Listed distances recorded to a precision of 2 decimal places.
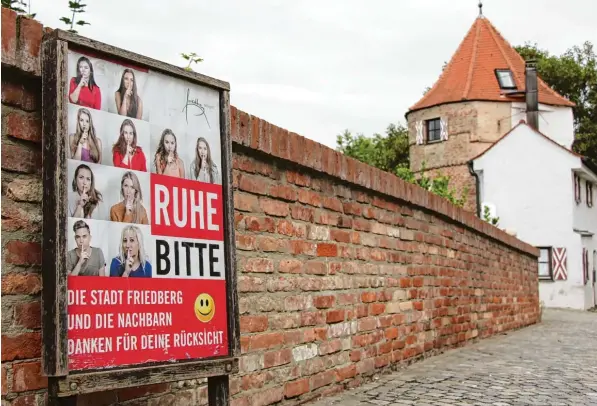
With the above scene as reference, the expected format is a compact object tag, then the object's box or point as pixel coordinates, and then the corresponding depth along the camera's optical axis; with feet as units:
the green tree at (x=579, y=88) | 139.74
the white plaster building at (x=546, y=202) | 104.42
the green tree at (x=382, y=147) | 146.30
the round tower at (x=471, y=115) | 117.91
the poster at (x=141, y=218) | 9.92
